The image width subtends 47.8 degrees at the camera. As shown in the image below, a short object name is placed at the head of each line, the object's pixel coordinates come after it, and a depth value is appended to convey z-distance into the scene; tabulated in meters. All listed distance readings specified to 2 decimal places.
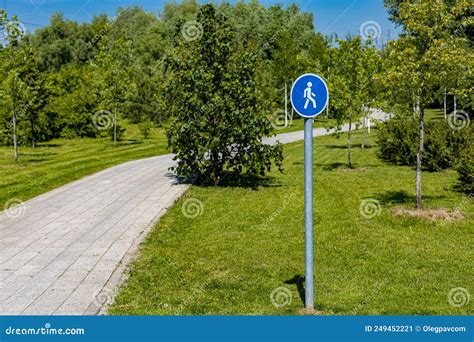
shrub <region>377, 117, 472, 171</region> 23.15
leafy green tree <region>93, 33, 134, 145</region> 33.69
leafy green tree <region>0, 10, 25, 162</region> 24.08
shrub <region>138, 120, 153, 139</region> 41.78
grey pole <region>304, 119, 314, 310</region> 7.26
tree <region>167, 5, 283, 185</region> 18.14
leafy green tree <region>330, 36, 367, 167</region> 23.58
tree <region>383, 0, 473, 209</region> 13.55
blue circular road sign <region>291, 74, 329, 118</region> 7.23
